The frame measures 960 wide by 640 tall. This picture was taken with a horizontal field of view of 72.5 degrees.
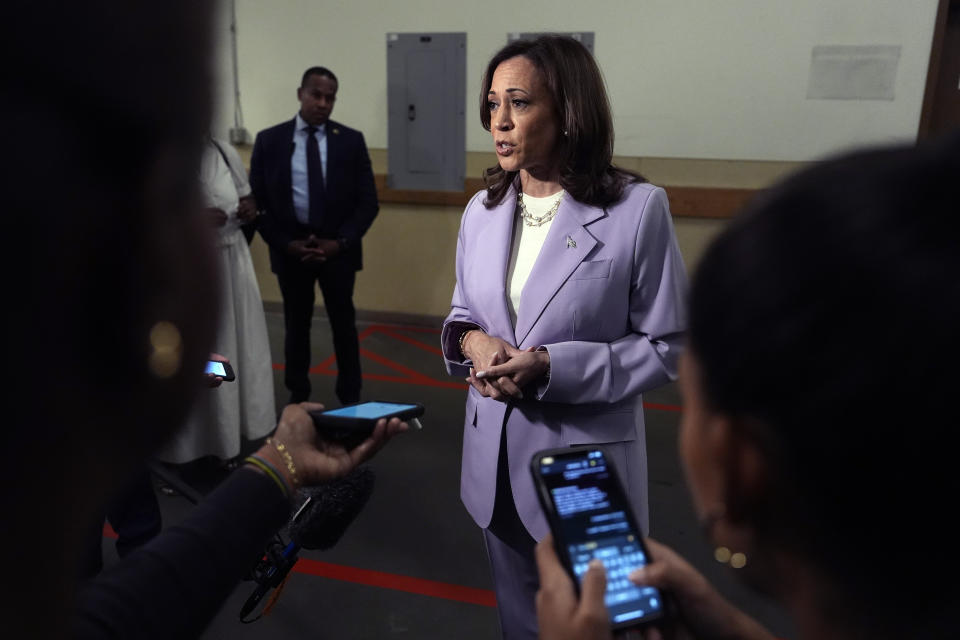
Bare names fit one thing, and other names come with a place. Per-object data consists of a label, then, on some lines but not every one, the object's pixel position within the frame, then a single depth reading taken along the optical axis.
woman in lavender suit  1.63
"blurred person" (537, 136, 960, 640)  0.47
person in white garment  3.24
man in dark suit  4.04
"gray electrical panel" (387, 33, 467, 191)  5.59
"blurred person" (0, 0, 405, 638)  0.38
